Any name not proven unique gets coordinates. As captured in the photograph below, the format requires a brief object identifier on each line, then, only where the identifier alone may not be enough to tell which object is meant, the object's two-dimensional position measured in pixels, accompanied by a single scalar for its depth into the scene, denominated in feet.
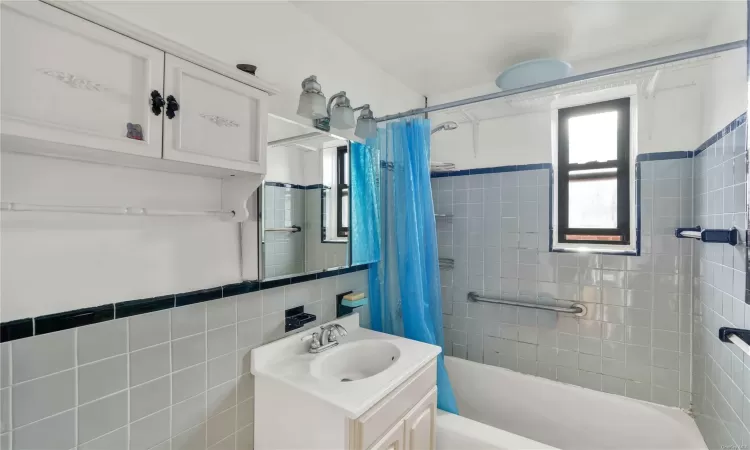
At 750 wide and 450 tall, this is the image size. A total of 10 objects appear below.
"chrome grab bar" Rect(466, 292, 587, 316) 6.33
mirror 4.35
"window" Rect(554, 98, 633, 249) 6.44
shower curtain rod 3.67
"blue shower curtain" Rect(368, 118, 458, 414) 5.57
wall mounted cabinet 2.09
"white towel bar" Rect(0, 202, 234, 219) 2.27
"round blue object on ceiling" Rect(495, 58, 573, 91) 5.45
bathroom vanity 3.41
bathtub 4.79
